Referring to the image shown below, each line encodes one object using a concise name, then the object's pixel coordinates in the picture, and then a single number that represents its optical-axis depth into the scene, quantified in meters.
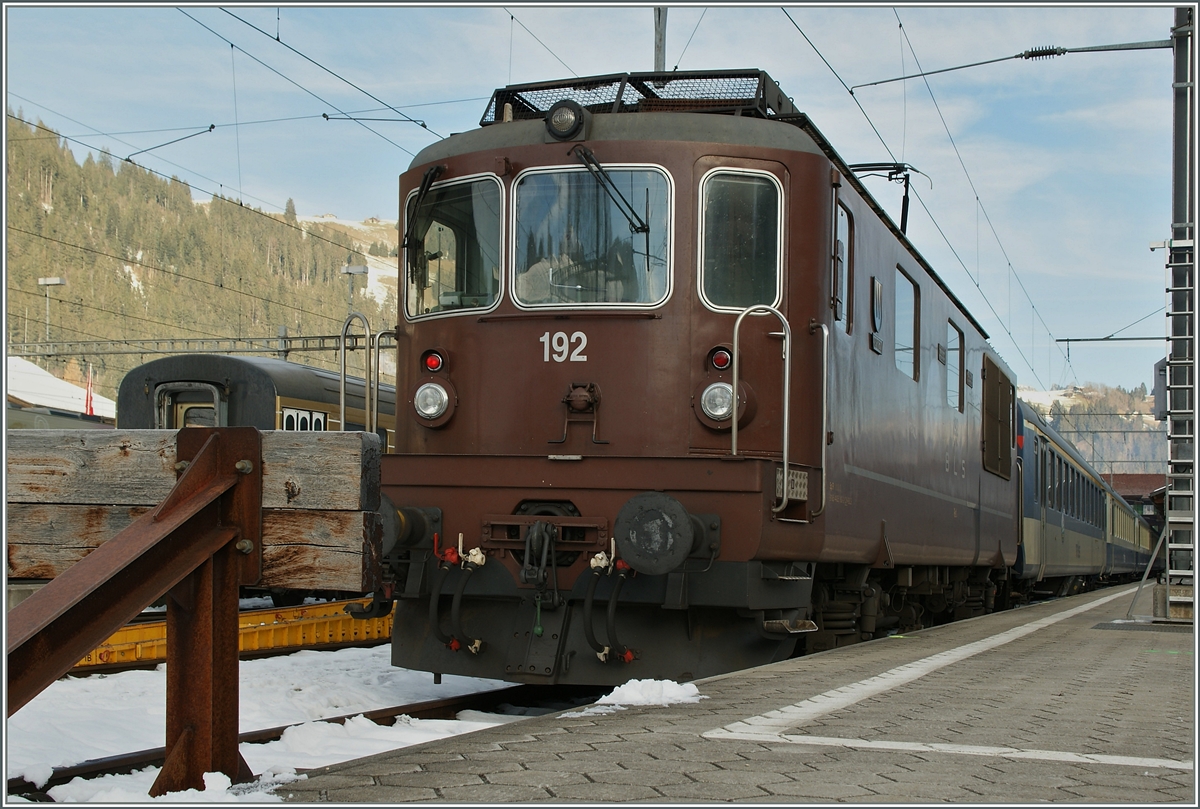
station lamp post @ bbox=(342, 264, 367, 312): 35.21
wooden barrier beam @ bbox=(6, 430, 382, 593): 3.72
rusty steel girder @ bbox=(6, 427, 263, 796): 3.33
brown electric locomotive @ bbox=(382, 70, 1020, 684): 6.79
